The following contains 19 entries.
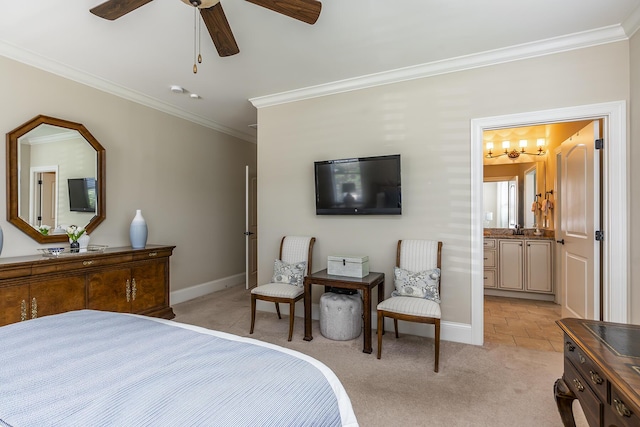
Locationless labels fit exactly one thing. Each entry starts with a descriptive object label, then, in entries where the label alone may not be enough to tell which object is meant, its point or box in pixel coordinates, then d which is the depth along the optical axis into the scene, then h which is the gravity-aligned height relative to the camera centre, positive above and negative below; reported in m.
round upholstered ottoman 3.08 -0.97
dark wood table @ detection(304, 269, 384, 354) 2.81 -0.65
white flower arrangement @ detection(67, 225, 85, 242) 3.13 -0.17
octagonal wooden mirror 2.88 +0.37
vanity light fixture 4.80 +1.02
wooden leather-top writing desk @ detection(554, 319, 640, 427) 0.92 -0.50
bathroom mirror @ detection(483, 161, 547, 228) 4.97 +0.33
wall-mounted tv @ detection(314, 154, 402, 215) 3.24 +0.31
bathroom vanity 4.45 -0.71
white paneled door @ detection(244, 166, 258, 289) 4.89 -0.16
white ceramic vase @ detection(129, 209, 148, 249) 3.56 -0.18
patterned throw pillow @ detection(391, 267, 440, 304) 2.85 -0.62
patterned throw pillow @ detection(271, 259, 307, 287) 3.45 -0.62
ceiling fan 1.75 +1.16
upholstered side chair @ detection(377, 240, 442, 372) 2.56 -0.68
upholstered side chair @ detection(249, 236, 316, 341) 3.20 -0.65
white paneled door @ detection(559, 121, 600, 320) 2.75 -0.07
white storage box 3.08 -0.49
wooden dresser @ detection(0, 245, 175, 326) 2.48 -0.61
